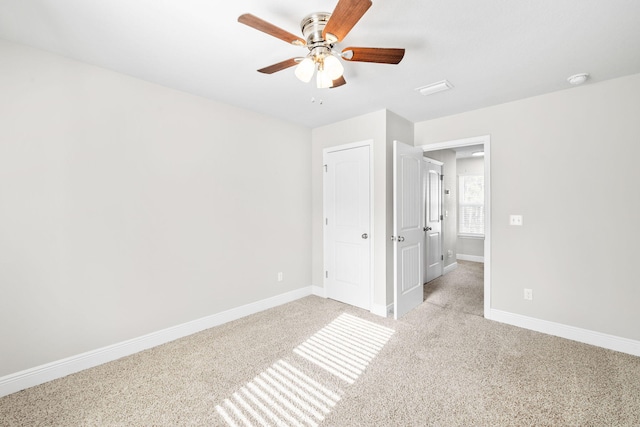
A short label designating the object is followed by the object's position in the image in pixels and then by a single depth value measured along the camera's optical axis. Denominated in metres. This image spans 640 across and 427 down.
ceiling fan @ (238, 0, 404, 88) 1.44
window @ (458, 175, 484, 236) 6.55
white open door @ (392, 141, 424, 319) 3.13
